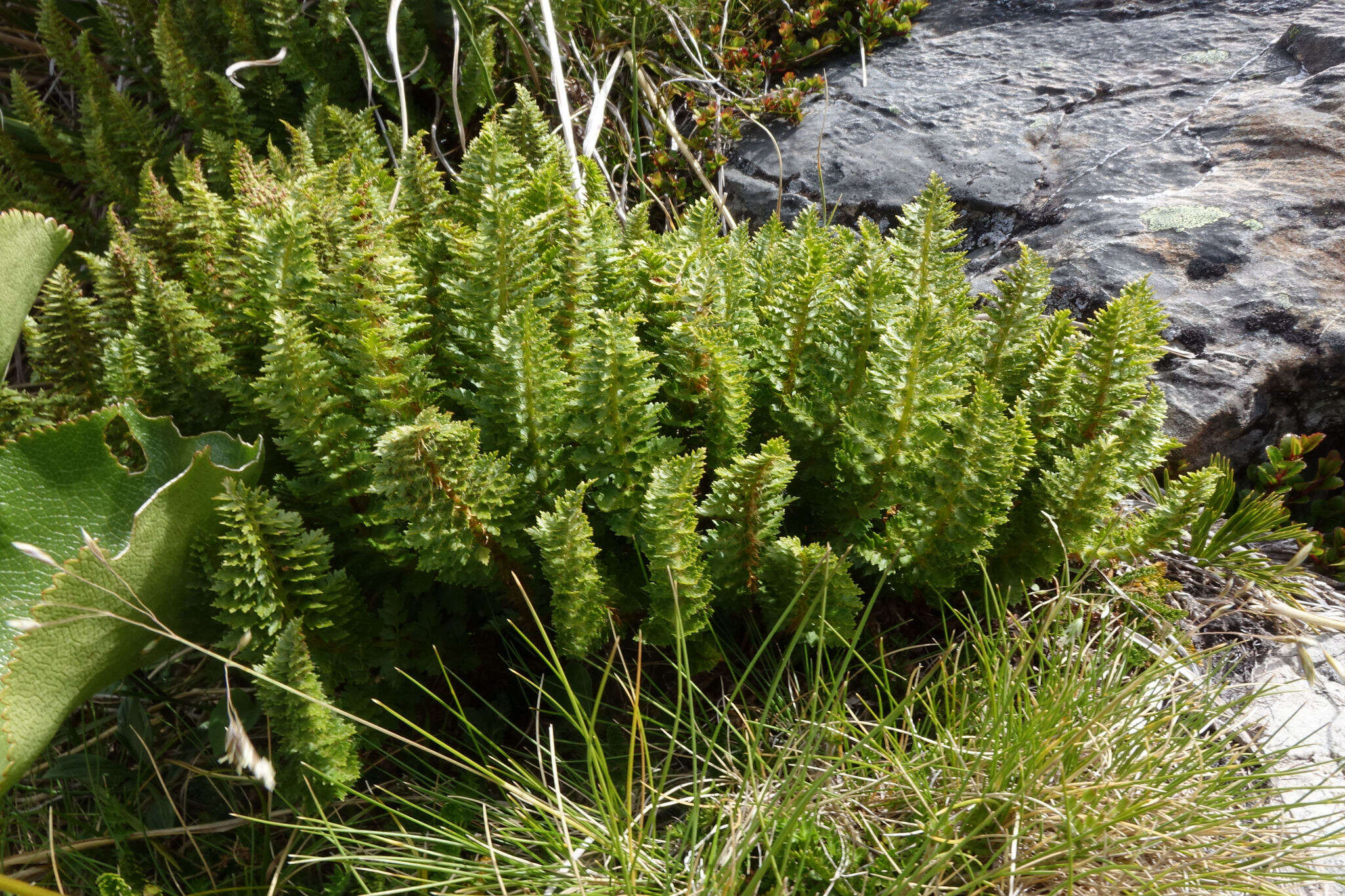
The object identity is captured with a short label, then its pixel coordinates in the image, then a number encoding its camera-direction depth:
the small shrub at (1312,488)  0.78
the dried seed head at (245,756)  0.53
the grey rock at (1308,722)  0.62
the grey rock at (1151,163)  0.81
